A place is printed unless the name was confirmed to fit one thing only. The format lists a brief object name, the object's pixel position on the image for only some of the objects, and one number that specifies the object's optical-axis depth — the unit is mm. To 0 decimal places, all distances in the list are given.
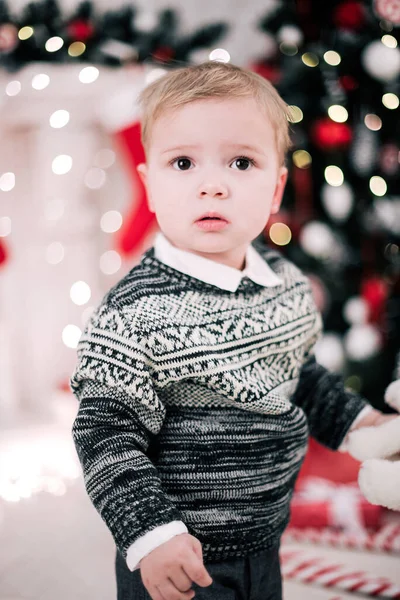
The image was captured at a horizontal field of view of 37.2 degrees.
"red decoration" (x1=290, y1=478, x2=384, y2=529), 1534
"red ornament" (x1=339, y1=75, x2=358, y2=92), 1950
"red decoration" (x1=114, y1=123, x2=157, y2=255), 1873
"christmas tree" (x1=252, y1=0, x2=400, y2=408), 1896
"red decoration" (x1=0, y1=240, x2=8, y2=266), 1867
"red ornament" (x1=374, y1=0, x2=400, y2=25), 1802
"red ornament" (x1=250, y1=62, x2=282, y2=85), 2073
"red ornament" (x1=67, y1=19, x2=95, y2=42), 1784
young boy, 721
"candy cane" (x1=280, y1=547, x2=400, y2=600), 1259
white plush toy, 770
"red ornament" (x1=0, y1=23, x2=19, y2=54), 1748
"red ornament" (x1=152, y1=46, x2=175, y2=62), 1812
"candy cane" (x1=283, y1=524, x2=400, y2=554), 1448
